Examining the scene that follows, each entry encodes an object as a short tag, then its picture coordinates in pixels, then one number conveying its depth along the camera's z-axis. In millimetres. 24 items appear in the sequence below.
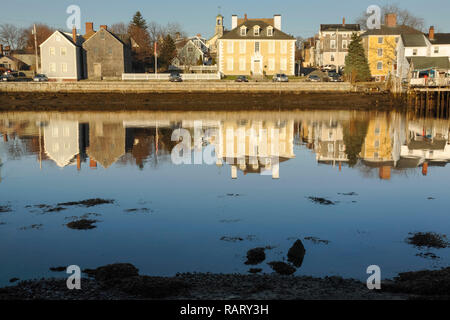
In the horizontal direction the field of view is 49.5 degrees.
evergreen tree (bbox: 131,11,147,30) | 114250
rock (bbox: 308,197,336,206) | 15797
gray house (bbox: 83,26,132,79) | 75938
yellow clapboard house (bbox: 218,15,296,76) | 77188
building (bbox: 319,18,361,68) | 97438
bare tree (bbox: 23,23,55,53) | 121062
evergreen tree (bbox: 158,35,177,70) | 90375
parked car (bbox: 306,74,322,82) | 67688
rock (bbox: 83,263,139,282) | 9654
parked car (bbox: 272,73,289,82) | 66812
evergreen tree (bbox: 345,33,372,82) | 70750
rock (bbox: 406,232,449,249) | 11734
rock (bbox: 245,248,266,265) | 10633
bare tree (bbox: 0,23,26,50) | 134375
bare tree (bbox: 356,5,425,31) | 106062
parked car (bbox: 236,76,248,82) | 66831
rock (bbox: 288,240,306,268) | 10586
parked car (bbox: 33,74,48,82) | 68250
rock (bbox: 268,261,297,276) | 9969
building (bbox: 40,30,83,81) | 74625
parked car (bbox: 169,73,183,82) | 66438
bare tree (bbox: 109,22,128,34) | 119000
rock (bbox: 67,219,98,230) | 13133
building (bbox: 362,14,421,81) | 82188
